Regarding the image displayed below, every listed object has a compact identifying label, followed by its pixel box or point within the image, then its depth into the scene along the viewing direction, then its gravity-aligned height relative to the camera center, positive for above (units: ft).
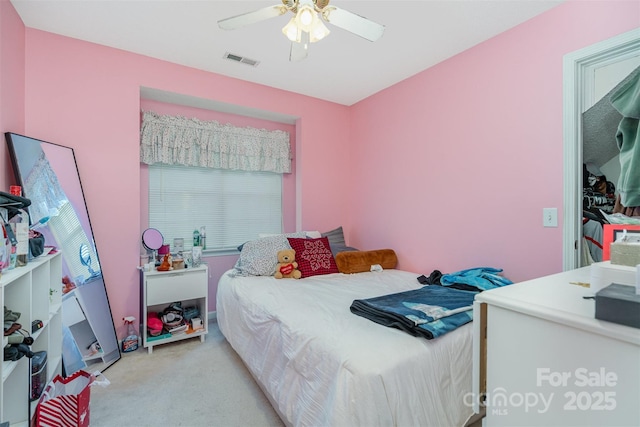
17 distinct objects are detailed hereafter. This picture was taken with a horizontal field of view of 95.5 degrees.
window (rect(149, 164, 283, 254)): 9.81 +0.30
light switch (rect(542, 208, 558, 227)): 6.32 -0.13
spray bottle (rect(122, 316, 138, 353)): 8.00 -3.54
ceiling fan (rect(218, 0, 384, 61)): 4.82 +3.32
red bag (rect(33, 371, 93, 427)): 4.45 -3.14
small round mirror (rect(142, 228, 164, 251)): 8.56 -0.80
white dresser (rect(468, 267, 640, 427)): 2.09 -1.23
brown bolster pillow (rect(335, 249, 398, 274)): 9.12 -1.56
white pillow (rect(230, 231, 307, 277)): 8.41 -1.33
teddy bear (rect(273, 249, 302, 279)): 8.36 -1.57
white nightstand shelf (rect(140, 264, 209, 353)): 8.01 -2.28
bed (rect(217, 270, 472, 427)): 3.64 -2.25
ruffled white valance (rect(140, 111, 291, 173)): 9.29 +2.38
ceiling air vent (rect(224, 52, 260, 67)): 8.47 +4.57
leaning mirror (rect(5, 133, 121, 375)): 6.41 -0.67
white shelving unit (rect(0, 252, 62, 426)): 4.33 -1.83
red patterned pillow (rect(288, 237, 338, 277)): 8.75 -1.40
